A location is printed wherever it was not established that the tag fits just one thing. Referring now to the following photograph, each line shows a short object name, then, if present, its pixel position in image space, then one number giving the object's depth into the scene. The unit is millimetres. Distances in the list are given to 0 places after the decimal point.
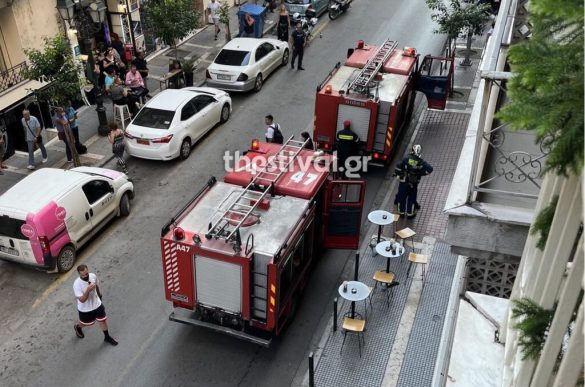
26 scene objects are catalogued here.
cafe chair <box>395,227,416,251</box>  12750
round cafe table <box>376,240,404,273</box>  11625
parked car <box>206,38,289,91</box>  20250
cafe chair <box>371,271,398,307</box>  11508
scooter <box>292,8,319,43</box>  25766
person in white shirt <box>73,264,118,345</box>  10125
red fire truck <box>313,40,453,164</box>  14969
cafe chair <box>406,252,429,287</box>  11945
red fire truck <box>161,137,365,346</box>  9562
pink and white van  11773
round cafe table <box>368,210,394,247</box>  12164
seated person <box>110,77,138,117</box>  18041
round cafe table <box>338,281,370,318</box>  10430
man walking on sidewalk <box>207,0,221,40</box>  25222
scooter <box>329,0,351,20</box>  28406
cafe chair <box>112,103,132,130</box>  18205
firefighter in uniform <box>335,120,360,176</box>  14992
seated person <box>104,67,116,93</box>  19078
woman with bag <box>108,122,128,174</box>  15859
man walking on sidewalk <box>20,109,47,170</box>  15906
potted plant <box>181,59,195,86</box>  20500
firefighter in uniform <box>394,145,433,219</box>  13352
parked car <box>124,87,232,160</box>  16203
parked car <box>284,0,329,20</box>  27297
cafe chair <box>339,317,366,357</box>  10430
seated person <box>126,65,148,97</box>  19031
